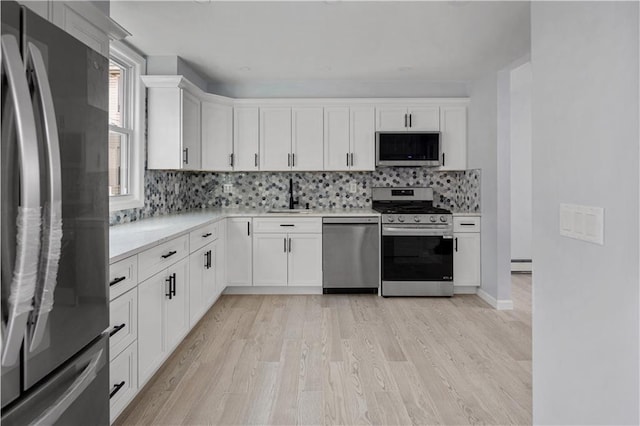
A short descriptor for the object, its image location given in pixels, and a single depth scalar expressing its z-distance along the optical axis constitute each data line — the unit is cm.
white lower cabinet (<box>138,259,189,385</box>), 218
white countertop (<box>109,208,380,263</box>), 208
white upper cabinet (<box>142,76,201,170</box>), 378
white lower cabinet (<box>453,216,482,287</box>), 436
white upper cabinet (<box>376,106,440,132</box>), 462
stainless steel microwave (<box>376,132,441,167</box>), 456
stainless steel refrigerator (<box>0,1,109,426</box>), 96
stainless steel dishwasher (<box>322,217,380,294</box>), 433
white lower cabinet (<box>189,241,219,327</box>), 310
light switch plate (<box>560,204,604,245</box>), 132
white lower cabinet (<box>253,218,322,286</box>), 435
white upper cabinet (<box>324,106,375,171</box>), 462
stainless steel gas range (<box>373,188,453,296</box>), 427
